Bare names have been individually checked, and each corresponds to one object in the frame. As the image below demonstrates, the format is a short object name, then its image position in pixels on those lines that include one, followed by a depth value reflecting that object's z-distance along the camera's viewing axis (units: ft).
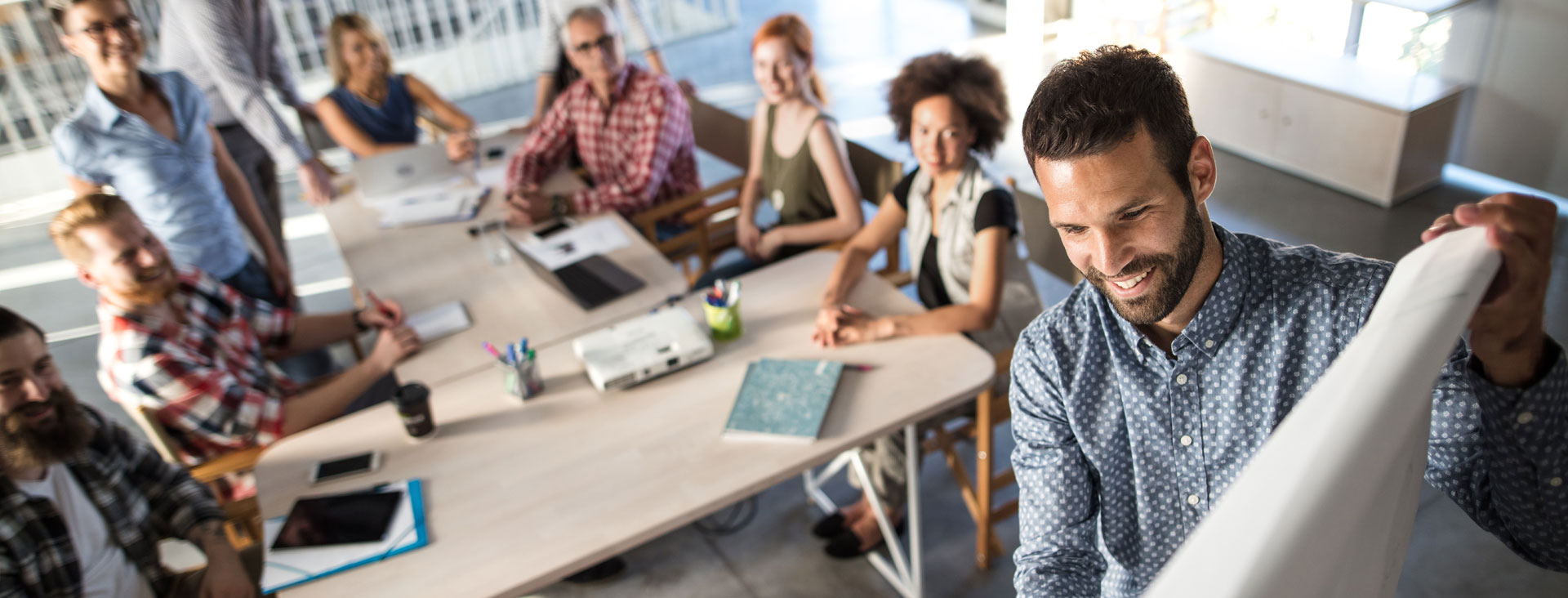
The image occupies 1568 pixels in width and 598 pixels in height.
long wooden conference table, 6.34
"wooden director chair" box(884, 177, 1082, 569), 8.23
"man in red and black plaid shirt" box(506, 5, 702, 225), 10.85
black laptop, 9.09
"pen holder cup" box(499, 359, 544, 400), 7.63
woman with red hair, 10.23
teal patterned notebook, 7.07
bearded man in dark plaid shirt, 6.40
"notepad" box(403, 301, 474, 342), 8.82
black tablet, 6.56
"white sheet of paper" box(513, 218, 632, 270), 9.89
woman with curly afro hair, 8.02
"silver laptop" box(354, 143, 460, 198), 11.82
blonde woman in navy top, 12.48
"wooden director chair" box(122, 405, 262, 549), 7.60
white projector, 7.78
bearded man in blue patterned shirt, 3.28
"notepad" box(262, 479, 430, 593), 6.29
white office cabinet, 13.70
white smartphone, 7.18
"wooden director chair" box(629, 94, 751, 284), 11.60
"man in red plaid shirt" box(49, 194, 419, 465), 7.66
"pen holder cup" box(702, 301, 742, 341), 8.16
